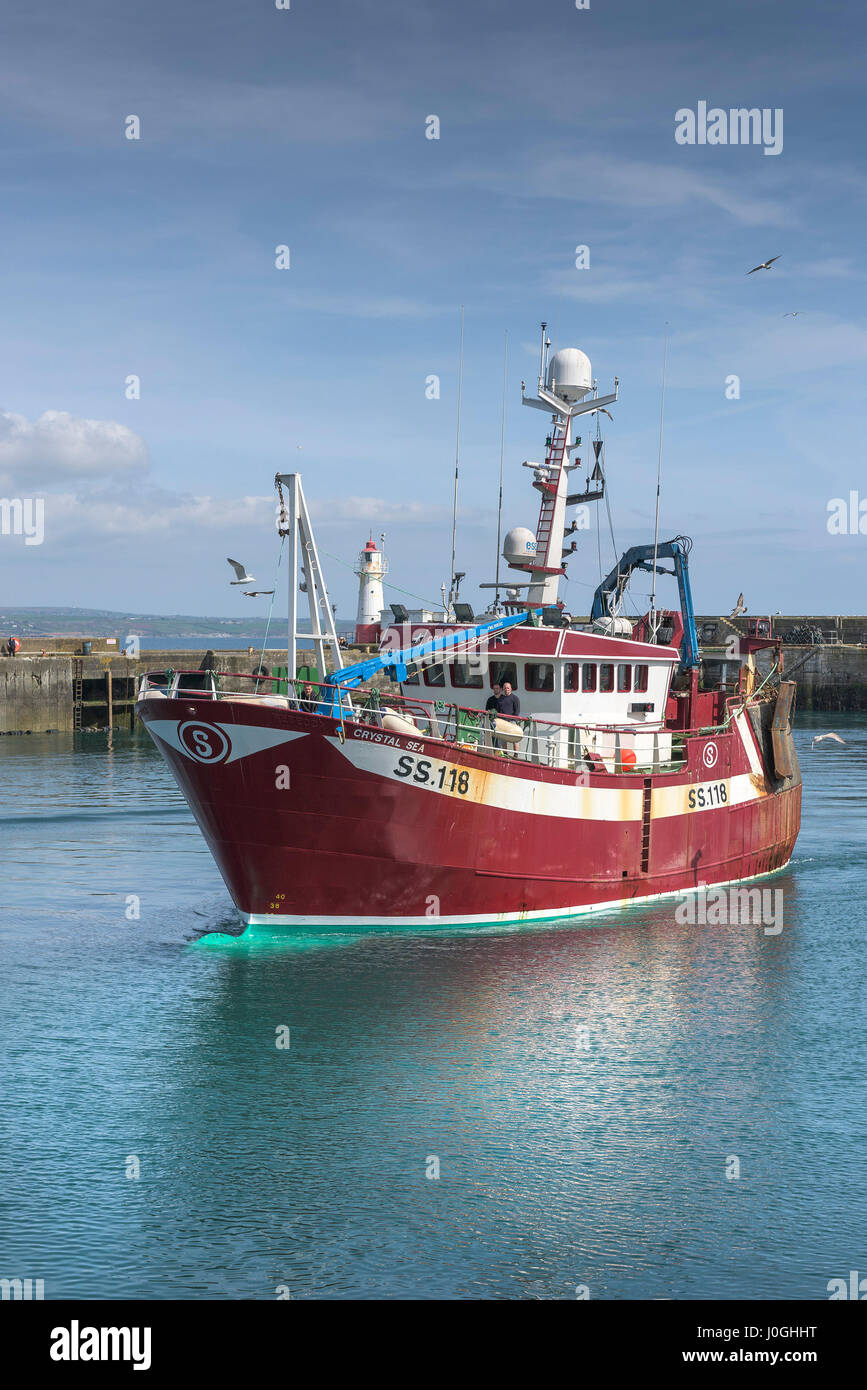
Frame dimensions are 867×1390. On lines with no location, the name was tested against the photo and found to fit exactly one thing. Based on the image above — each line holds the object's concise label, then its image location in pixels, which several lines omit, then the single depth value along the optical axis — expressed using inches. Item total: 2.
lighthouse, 2979.8
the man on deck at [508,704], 960.9
